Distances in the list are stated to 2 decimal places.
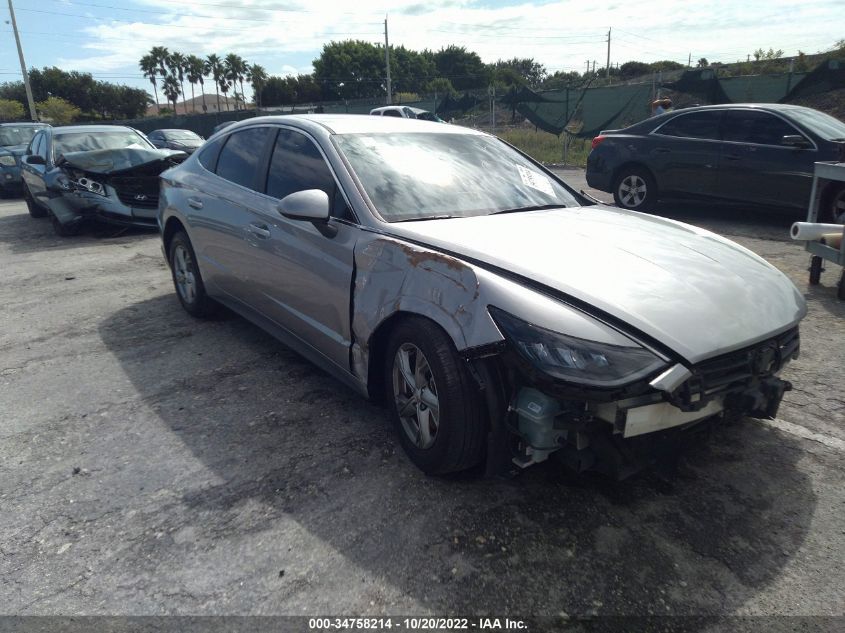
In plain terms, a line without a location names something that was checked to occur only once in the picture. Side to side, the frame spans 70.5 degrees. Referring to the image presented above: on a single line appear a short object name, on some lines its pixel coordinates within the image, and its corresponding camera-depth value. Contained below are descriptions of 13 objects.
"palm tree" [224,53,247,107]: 88.31
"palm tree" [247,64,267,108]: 81.81
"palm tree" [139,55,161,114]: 84.56
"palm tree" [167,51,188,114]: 84.96
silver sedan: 2.15
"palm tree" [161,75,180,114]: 85.94
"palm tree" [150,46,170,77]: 84.25
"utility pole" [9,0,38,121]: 35.07
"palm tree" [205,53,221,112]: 88.00
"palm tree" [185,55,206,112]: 86.52
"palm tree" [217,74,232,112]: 89.84
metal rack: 4.95
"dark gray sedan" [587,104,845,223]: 7.43
